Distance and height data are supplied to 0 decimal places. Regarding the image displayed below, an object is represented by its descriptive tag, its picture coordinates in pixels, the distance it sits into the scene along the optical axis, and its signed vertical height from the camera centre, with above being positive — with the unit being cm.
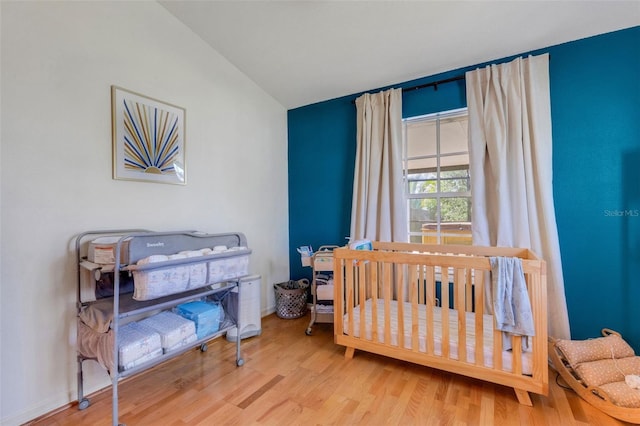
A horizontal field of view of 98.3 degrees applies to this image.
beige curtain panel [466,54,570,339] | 196 +37
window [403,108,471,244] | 247 +35
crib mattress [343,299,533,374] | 161 -80
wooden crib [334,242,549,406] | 152 -75
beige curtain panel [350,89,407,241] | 255 +42
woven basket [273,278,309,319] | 284 -87
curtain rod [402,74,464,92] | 236 +117
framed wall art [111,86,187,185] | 184 +58
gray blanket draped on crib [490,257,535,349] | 150 -46
